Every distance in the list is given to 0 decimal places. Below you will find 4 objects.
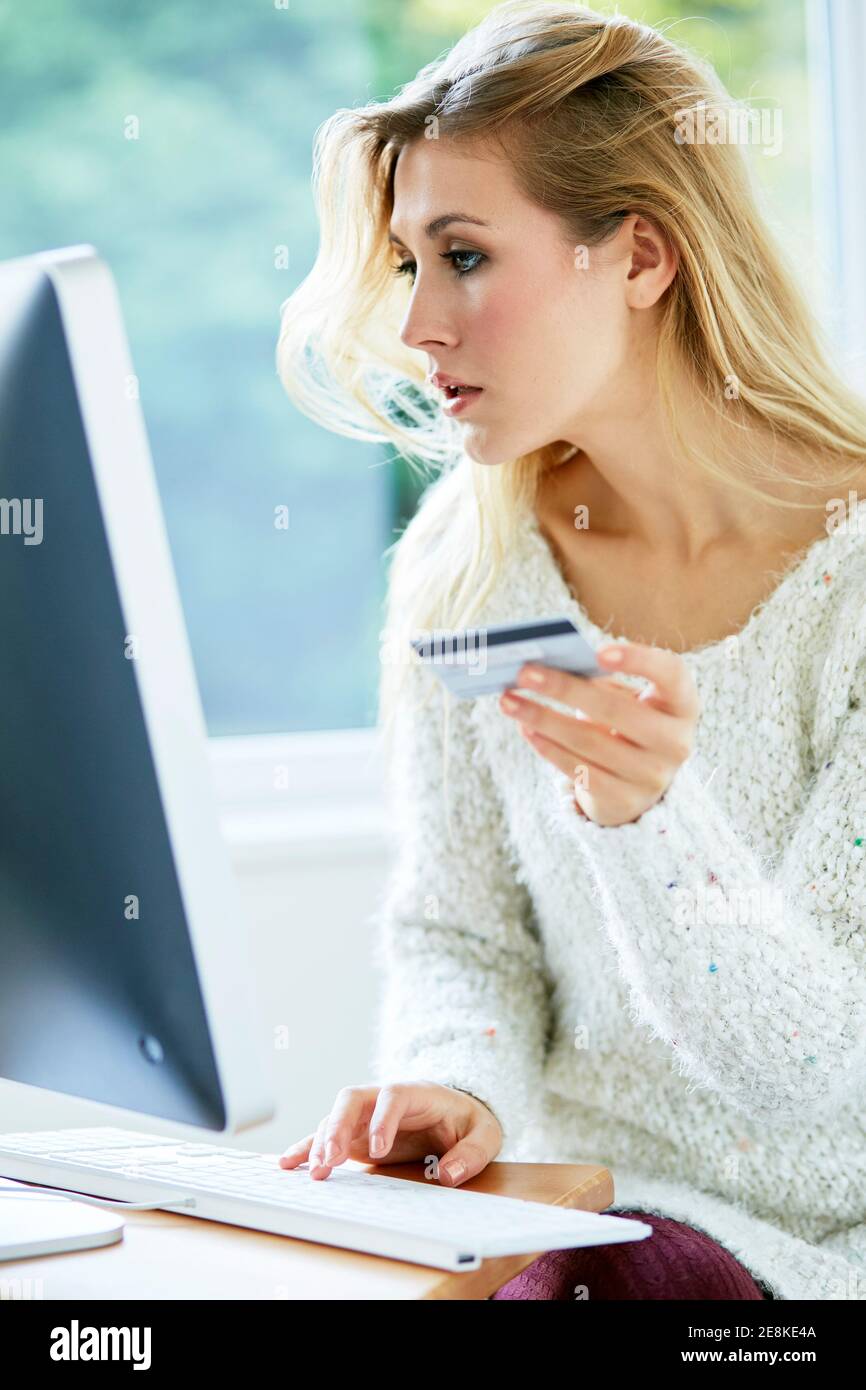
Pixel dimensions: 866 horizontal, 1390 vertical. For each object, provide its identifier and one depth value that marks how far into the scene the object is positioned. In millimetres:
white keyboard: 1440
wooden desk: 1413
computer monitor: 1343
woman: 1805
